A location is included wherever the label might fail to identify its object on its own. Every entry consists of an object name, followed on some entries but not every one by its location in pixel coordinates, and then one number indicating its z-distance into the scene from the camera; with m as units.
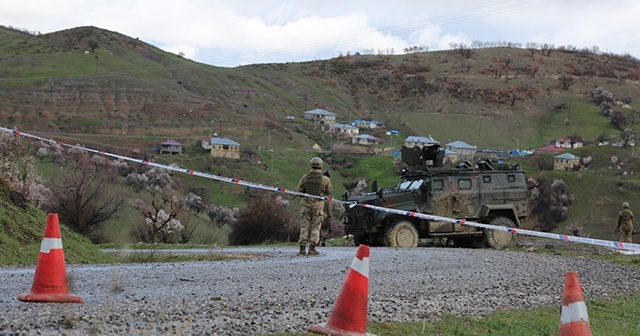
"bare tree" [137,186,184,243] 39.94
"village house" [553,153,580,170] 99.38
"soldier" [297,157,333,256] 17.38
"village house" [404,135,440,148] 141.38
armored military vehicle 24.00
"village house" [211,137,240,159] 102.75
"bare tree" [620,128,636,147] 124.38
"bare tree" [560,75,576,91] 185.88
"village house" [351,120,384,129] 160.88
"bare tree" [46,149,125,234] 37.00
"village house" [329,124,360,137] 148.65
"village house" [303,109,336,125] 156.00
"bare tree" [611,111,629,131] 154.48
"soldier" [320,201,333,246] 18.02
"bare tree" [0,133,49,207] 34.69
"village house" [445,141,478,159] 134.38
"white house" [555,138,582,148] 145.25
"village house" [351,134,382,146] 140.25
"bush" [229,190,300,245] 39.06
